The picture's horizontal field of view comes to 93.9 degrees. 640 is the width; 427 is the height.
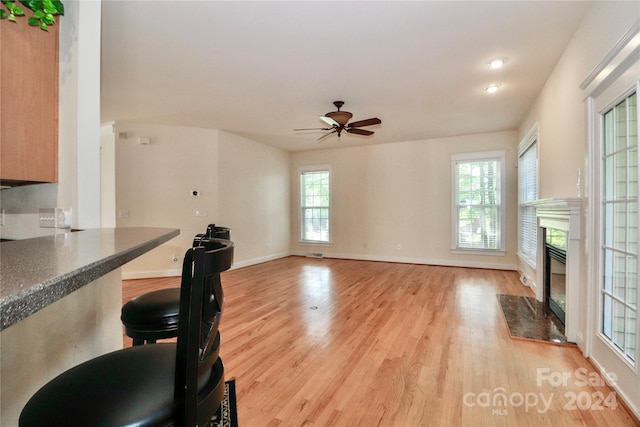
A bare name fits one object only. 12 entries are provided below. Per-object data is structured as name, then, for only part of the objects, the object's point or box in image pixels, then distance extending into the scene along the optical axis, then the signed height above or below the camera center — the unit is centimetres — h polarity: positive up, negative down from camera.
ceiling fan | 384 +120
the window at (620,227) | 173 -9
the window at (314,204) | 730 +21
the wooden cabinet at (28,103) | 130 +51
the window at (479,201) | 559 +23
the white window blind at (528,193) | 415 +30
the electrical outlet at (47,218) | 159 -3
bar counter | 49 -35
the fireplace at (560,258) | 245 -44
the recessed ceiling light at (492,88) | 352 +150
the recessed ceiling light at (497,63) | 295 +151
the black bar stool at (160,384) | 63 -41
